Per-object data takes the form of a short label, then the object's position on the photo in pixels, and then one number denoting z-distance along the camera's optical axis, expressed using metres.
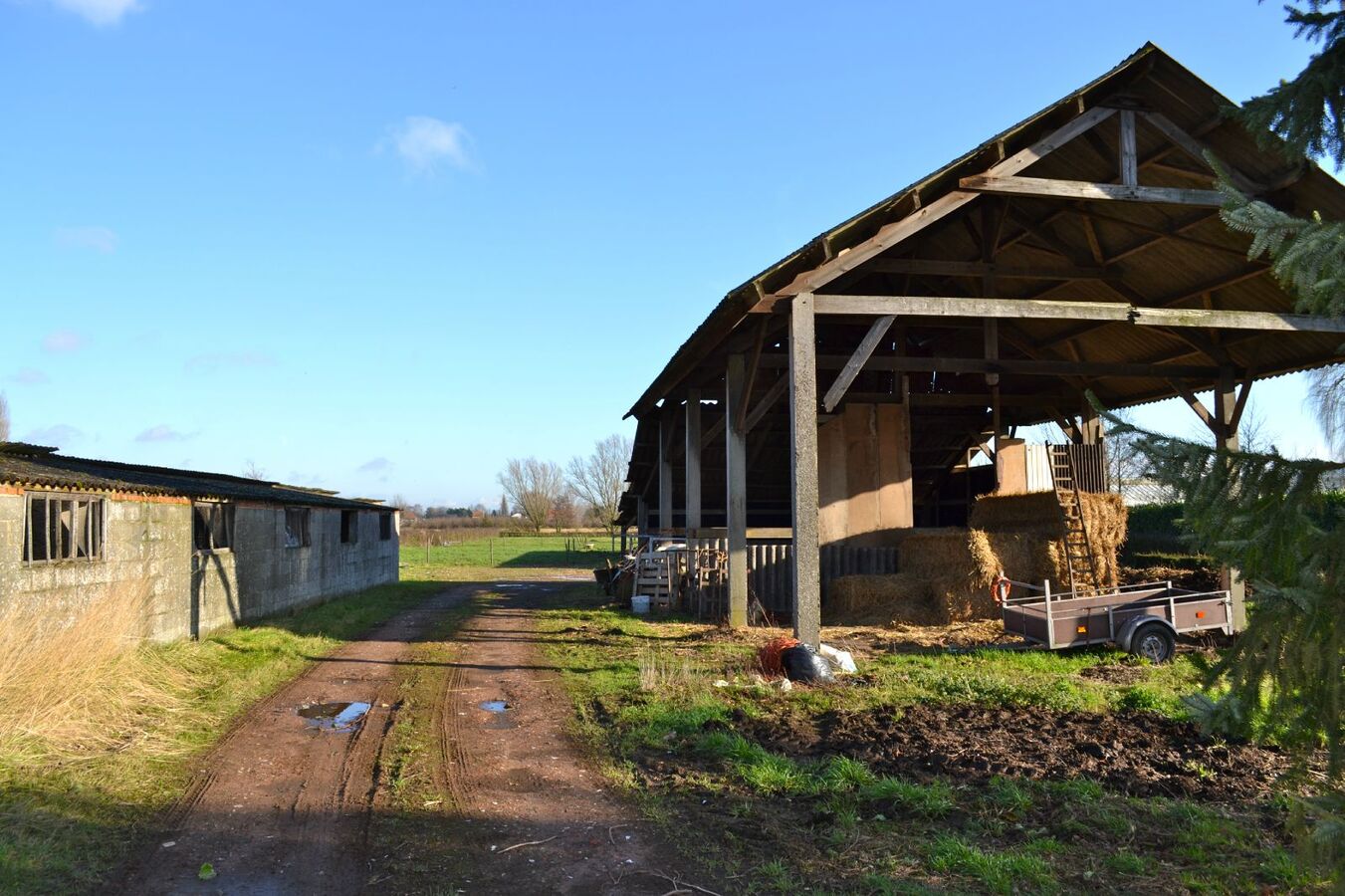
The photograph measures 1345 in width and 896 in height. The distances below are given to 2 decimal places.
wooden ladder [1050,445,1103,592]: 15.10
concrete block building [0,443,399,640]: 10.63
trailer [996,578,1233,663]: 11.95
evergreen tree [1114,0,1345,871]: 3.31
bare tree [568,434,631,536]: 68.81
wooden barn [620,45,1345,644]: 11.84
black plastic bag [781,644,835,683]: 10.34
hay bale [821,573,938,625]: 16.17
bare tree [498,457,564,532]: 80.62
